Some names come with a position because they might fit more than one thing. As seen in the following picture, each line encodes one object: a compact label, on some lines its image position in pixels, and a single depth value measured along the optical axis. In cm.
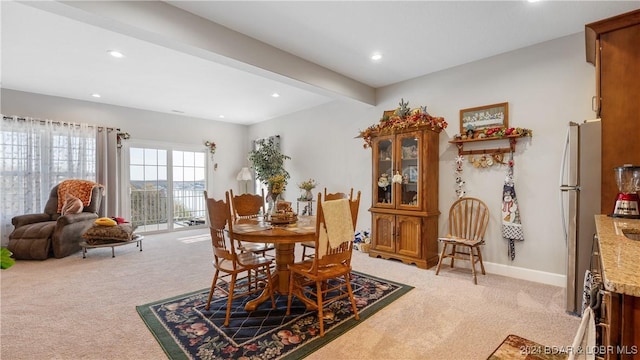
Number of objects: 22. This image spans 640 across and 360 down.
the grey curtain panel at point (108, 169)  516
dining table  215
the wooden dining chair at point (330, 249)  208
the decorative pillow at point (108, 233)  410
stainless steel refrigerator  225
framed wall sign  330
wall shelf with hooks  322
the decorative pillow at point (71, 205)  432
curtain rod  439
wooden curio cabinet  358
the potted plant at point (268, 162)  598
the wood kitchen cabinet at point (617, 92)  205
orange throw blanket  451
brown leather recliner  390
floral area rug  185
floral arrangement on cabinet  359
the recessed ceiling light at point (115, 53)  320
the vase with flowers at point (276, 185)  268
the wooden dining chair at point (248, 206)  320
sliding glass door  578
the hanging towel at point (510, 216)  319
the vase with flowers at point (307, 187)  531
